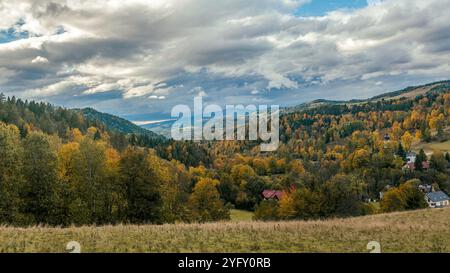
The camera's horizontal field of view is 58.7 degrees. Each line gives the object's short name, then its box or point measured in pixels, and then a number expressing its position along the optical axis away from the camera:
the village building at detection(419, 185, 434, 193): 147.25
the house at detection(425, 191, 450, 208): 129.75
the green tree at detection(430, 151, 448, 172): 167.38
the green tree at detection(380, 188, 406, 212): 95.56
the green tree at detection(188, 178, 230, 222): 79.56
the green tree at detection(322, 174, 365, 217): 77.38
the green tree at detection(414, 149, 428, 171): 170.38
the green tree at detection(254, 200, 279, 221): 89.24
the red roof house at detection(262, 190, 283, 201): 126.47
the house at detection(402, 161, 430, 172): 172.12
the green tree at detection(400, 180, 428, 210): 92.94
